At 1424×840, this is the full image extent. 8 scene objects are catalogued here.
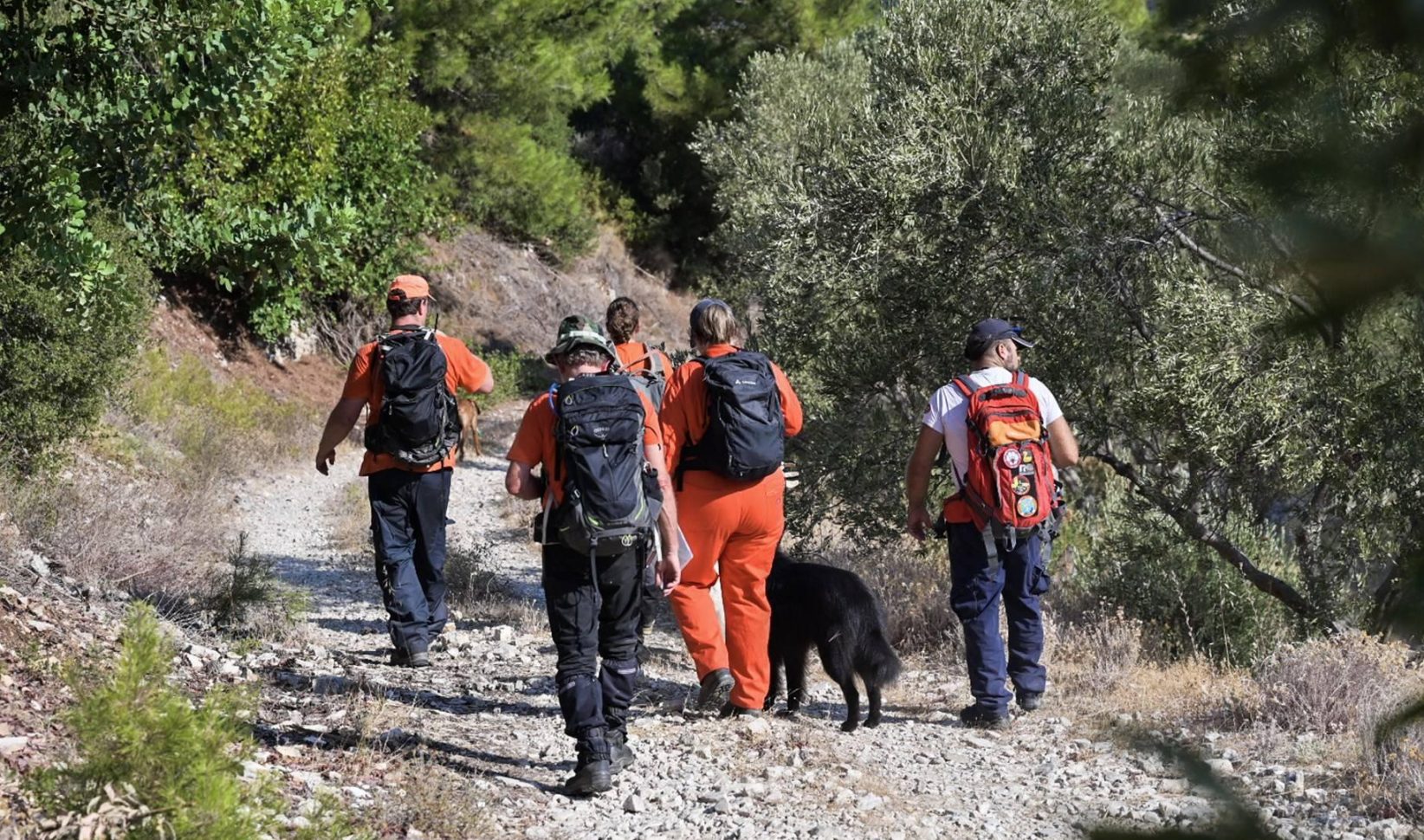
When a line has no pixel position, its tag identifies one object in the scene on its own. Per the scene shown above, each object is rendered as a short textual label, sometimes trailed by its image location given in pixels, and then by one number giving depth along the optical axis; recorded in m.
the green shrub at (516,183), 45.72
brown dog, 30.91
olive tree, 14.92
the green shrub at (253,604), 14.71
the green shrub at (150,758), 6.76
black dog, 11.92
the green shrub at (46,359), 18.77
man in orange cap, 13.03
